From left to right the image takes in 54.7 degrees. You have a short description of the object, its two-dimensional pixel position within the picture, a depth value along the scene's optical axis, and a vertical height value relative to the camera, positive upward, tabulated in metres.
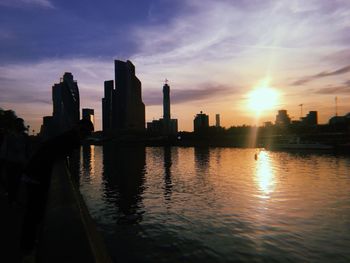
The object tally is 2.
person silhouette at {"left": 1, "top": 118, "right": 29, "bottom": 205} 10.03 -0.34
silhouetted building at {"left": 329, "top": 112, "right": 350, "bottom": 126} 187.38 +10.79
